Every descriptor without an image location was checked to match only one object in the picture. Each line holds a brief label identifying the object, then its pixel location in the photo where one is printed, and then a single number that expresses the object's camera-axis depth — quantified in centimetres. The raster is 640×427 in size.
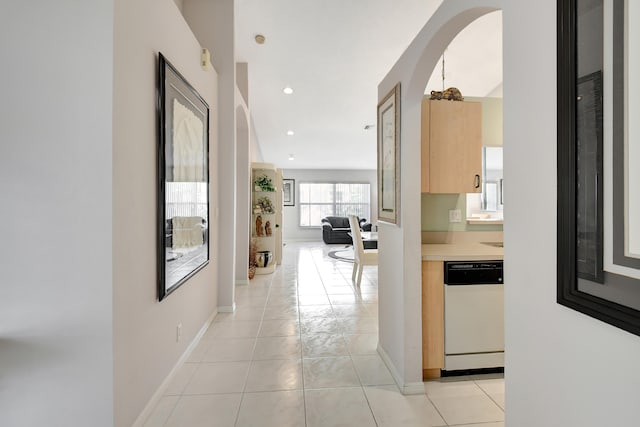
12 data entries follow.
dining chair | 447
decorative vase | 529
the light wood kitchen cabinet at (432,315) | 206
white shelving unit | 527
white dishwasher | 208
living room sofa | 944
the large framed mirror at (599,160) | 64
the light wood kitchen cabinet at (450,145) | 226
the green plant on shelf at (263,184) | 527
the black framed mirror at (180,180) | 186
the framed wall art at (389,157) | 204
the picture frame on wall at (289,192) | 1062
